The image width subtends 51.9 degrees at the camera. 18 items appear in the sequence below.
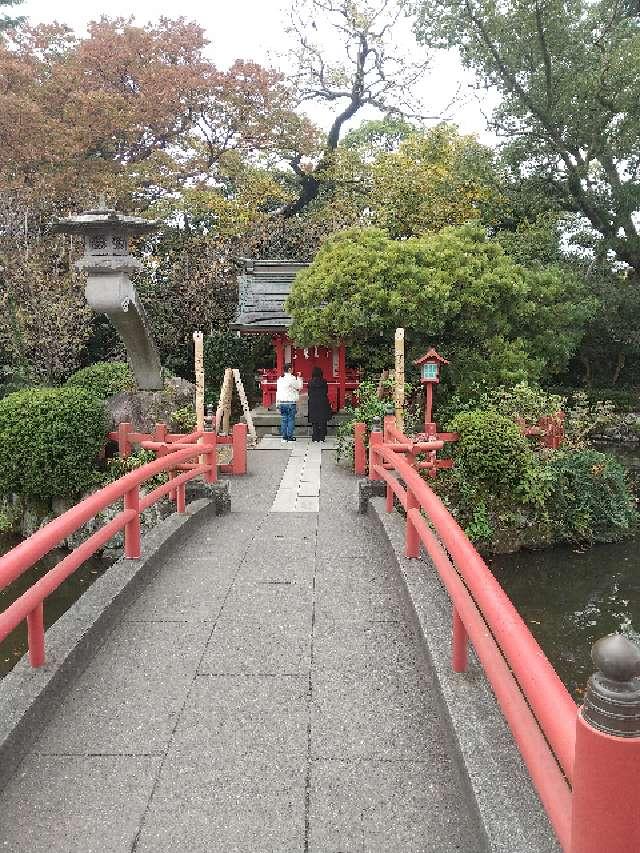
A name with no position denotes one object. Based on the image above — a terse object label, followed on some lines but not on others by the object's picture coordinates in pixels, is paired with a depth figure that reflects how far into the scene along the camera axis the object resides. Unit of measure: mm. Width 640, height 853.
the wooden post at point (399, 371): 11461
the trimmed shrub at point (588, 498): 12359
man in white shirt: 14375
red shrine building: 17219
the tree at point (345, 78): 23828
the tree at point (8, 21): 23547
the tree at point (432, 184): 18781
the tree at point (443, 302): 13695
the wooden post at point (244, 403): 14867
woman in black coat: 14484
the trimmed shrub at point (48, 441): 11688
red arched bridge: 2166
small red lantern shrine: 12625
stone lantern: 10633
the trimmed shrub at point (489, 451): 11055
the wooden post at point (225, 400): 14070
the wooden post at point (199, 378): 11000
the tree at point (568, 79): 15578
